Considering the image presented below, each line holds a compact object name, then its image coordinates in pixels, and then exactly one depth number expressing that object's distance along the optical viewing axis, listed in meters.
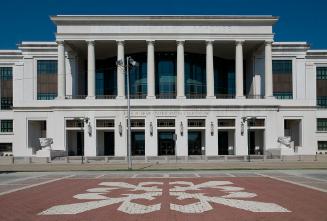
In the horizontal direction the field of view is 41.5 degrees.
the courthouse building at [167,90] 70.38
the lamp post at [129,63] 44.28
